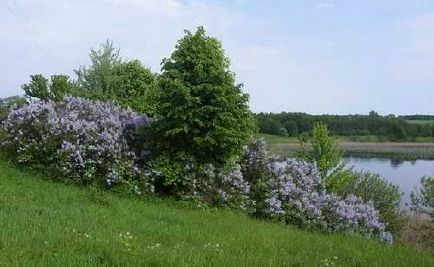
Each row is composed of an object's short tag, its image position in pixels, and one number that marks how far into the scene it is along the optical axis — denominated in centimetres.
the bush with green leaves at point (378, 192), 2106
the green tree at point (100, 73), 2164
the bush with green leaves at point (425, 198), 2219
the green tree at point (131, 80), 2086
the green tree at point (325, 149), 2223
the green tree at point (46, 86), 2059
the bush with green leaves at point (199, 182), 1313
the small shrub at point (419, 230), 2175
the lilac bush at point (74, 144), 1284
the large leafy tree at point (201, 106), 1319
